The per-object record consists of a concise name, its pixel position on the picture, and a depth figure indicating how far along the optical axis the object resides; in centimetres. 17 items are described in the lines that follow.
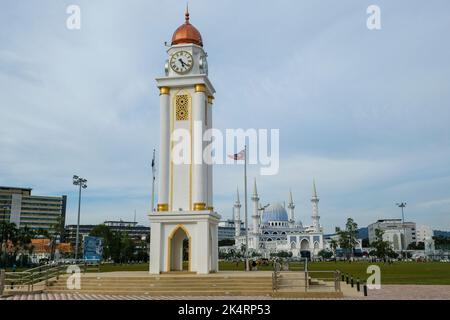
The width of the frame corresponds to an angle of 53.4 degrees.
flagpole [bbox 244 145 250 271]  3829
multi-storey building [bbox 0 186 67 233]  15225
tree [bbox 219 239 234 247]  19162
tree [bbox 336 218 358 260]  10612
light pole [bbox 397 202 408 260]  8706
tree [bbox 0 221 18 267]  7781
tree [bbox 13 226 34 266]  8306
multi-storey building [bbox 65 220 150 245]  18728
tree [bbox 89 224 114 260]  8500
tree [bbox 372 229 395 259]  9969
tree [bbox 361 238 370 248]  18800
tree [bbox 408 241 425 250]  17618
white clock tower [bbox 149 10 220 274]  2920
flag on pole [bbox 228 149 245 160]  4079
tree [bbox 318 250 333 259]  14784
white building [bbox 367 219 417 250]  17975
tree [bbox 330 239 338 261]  12342
